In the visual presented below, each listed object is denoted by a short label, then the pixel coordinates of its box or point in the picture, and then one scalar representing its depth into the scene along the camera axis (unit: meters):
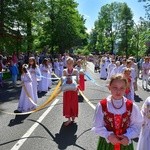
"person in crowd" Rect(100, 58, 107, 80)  14.43
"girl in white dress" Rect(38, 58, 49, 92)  8.95
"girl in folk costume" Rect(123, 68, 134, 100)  5.25
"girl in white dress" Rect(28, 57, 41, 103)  6.39
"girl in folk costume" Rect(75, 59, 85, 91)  8.29
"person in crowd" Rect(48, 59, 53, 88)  9.77
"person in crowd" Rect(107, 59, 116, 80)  12.00
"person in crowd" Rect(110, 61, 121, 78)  8.80
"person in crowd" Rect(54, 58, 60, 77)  14.43
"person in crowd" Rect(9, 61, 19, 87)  10.44
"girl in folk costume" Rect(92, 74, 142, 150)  1.98
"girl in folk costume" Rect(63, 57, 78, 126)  4.80
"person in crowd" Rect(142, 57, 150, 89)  10.39
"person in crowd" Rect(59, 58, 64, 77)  14.63
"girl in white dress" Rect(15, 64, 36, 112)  5.97
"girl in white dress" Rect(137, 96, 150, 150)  2.58
